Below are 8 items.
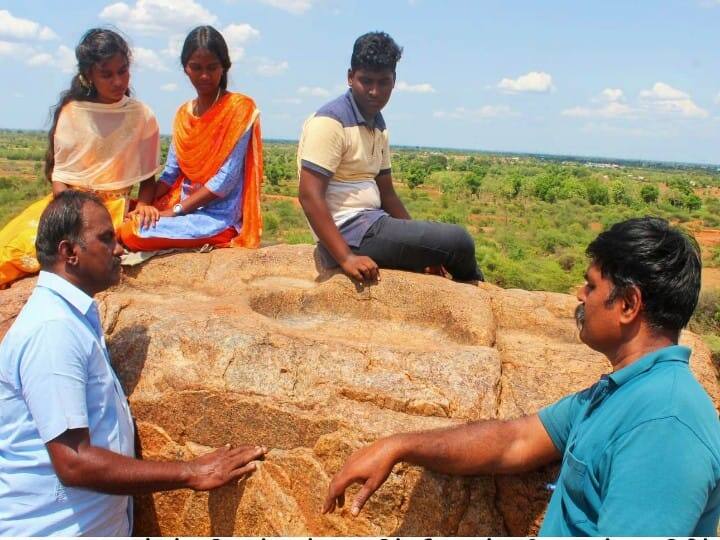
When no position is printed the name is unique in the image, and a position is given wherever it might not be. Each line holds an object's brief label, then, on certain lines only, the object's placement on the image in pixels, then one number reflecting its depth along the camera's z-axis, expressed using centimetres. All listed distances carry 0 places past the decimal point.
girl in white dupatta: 352
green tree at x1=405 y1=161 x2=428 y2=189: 3588
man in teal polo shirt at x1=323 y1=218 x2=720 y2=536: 138
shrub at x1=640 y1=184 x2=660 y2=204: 3061
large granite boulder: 223
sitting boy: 308
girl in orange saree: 376
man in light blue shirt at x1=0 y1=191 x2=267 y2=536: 190
